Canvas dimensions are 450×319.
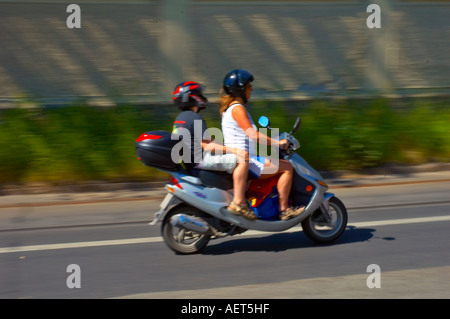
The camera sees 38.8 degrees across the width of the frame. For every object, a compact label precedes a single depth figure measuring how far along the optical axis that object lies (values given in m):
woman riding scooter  6.22
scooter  6.18
